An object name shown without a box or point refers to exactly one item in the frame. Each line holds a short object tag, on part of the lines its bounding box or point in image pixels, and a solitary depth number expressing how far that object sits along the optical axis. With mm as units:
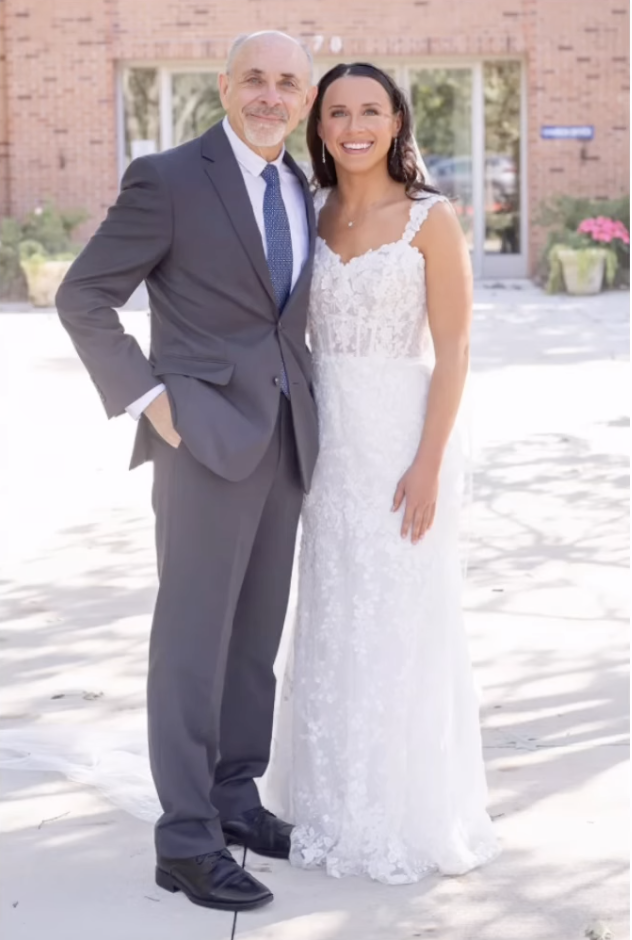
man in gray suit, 3631
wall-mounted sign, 22906
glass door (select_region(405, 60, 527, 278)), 23359
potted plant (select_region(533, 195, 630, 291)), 20922
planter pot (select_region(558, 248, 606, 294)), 20203
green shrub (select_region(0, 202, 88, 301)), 20922
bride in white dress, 3846
